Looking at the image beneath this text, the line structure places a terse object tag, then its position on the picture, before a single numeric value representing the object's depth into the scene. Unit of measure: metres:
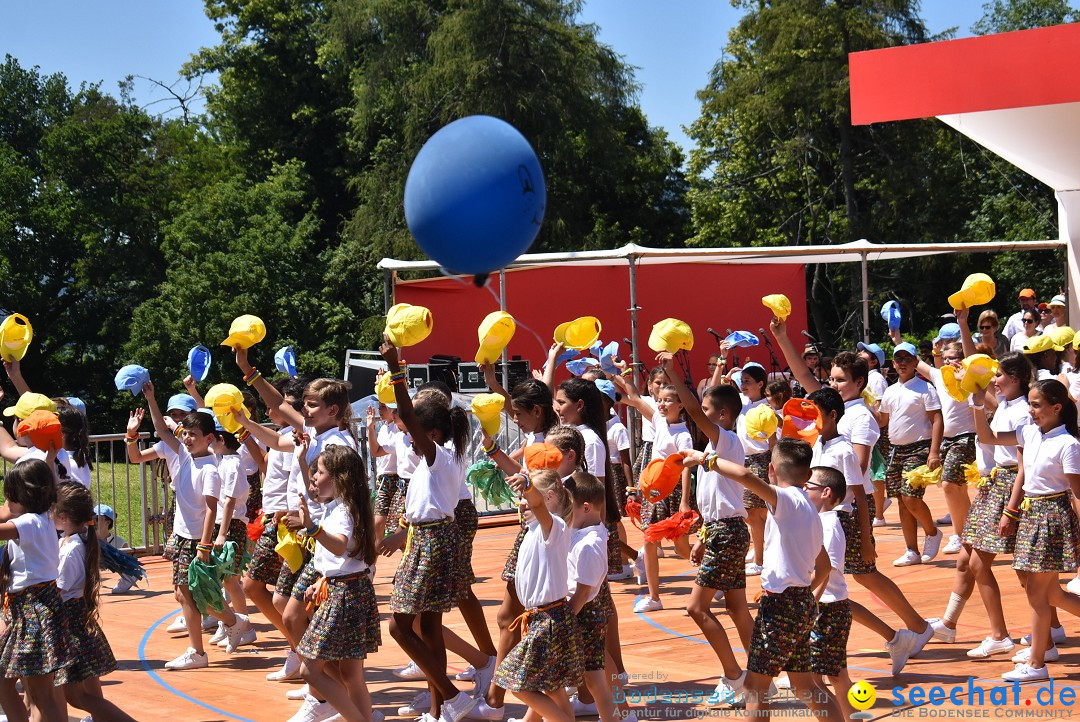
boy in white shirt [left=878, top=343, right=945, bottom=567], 10.07
